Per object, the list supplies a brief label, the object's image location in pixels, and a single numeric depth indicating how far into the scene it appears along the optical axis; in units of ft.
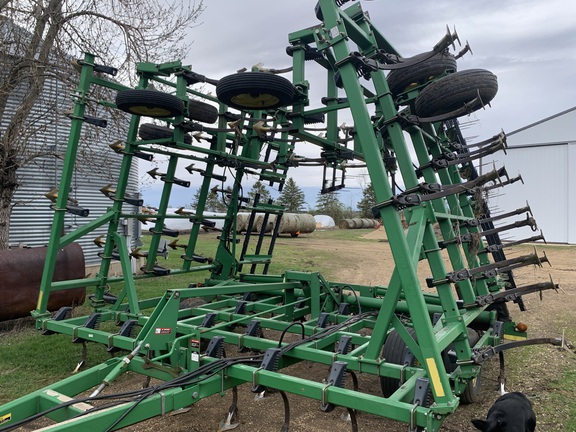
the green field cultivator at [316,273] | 10.16
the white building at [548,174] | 77.61
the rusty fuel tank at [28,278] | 21.40
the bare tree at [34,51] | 25.54
